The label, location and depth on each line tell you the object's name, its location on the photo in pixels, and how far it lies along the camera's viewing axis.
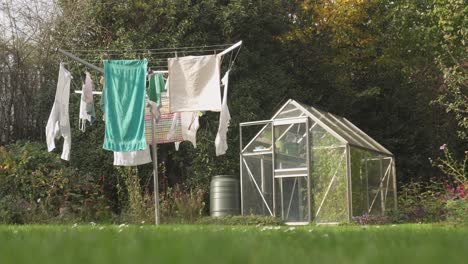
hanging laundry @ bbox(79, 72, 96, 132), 10.65
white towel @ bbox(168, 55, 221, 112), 10.01
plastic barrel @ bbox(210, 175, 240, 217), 13.05
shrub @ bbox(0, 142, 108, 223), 12.20
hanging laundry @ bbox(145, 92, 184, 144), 11.71
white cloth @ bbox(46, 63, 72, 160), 10.25
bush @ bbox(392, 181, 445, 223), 11.73
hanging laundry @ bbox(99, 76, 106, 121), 10.28
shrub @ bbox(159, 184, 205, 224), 11.93
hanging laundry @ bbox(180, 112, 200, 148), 11.40
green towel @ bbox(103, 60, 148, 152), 10.02
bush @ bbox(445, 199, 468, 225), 7.77
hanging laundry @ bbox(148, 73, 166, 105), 10.55
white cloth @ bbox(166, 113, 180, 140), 11.49
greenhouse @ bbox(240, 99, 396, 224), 12.29
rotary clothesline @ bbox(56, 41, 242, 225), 14.36
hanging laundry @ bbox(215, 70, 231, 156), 10.59
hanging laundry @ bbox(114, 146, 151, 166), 11.09
